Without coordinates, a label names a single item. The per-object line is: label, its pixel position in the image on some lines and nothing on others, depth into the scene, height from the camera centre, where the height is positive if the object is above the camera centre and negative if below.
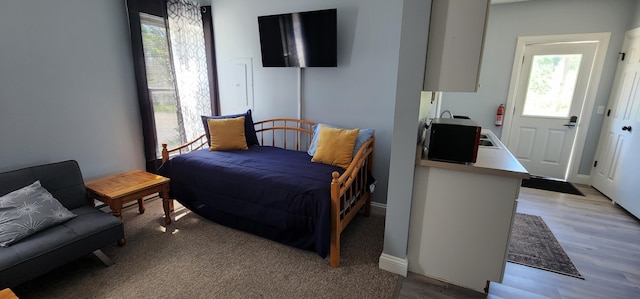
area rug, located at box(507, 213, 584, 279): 2.13 -1.31
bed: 2.06 -0.87
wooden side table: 2.24 -0.89
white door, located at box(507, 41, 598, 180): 3.77 -0.16
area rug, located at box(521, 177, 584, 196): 3.66 -1.26
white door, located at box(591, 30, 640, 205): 3.10 -0.45
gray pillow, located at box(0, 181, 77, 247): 1.69 -0.86
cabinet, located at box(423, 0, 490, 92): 1.56 +0.27
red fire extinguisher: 4.09 -0.34
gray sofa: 1.58 -0.99
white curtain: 3.20 +0.26
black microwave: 1.71 -0.32
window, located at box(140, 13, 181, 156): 2.95 +0.03
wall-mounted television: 2.79 +0.51
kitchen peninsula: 1.68 -0.81
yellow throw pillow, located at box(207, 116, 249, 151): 3.05 -0.54
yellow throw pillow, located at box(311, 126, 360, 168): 2.57 -0.55
